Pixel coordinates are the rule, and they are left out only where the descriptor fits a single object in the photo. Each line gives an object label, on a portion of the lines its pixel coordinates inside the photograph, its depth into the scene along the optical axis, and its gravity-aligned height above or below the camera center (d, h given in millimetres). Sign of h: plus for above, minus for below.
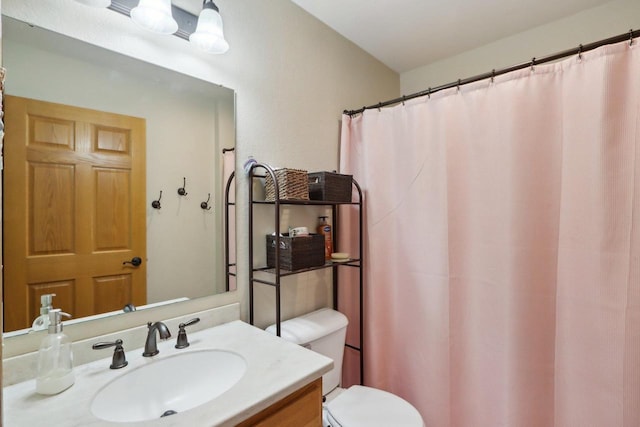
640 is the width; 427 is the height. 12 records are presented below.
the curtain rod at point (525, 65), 1165 +613
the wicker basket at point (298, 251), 1418 -191
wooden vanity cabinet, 859 -574
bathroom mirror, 960 +317
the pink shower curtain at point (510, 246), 1190 -161
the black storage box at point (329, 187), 1578 +115
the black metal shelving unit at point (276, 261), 1348 -242
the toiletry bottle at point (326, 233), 1745 -128
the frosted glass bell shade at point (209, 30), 1214 +681
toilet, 1347 -869
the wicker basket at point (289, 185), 1393 +109
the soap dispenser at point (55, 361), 844 -412
